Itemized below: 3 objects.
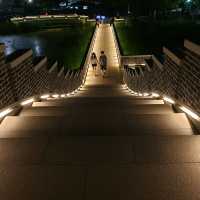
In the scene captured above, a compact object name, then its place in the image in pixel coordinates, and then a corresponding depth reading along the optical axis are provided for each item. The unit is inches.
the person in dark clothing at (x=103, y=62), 398.9
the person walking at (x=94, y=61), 442.4
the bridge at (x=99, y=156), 62.9
